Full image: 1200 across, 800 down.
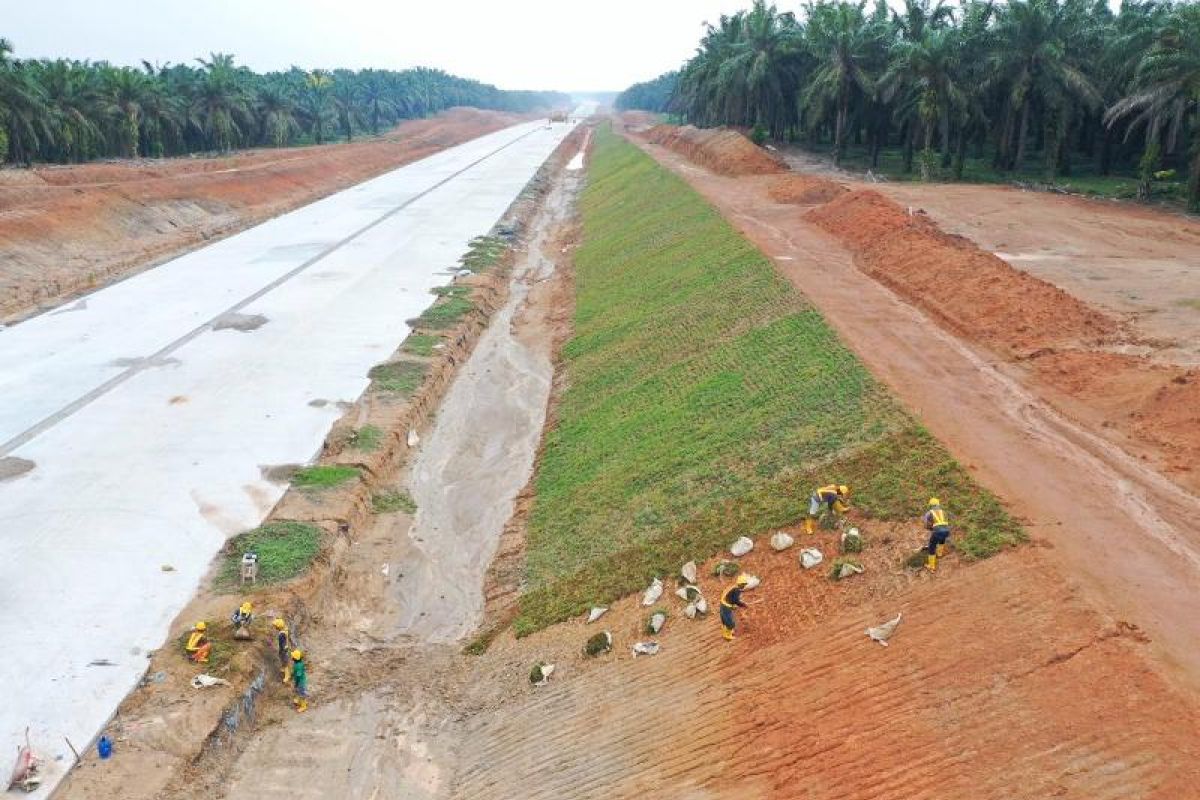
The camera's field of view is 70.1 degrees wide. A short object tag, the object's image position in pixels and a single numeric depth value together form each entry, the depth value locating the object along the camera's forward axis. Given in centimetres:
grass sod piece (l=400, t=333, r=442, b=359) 3406
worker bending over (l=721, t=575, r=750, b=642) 1488
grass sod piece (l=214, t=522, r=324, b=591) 1945
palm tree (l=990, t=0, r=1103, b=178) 4453
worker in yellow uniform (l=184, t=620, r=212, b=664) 1658
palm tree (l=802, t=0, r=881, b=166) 5556
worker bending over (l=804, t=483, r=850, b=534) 1664
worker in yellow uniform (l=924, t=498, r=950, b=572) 1447
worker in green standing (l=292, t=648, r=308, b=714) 1638
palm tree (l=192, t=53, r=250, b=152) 8812
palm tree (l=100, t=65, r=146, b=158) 7575
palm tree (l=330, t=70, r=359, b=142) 12125
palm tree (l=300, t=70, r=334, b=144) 11438
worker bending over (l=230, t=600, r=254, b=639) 1708
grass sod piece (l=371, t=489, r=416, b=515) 2395
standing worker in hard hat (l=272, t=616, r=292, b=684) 1684
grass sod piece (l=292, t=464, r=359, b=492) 2350
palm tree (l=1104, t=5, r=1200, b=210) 3731
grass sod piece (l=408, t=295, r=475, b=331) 3756
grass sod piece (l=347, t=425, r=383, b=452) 2591
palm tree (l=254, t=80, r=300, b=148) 10050
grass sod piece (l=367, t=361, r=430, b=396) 3028
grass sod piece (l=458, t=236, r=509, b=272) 4878
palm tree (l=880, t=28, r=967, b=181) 4734
